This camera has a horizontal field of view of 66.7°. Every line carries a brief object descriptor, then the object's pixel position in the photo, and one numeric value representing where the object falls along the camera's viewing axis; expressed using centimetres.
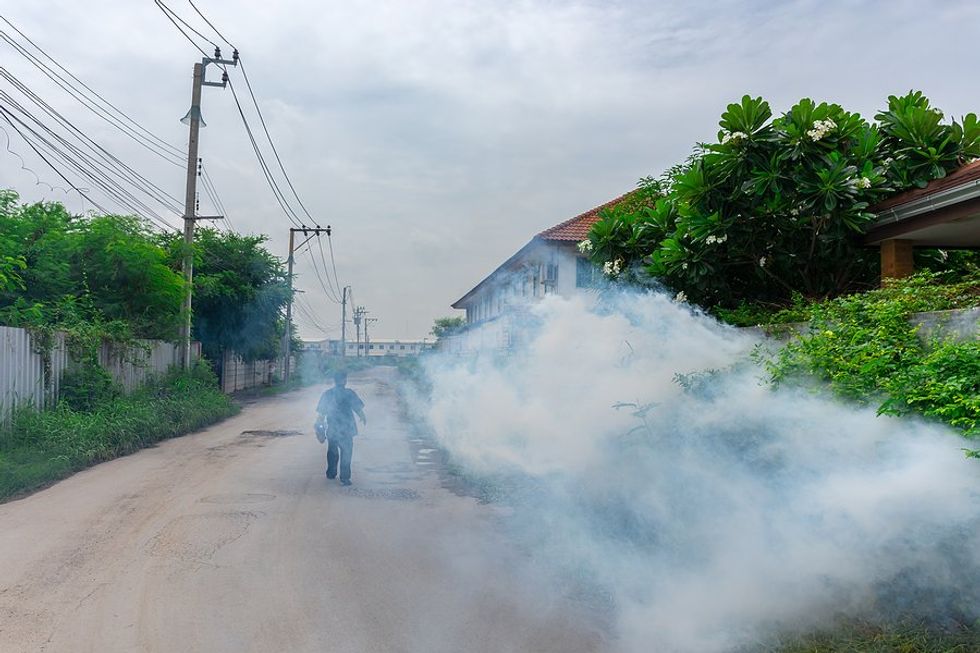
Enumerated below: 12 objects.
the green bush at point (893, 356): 433
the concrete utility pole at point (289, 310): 3646
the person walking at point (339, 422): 1038
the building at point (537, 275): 2162
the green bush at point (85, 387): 1356
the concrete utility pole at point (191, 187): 1942
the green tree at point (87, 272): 1476
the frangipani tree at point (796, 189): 819
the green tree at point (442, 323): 6721
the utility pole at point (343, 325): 6650
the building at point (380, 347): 10939
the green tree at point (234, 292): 2748
